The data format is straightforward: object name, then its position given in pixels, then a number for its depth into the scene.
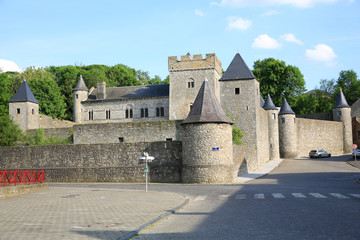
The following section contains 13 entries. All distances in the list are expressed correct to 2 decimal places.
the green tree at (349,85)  70.19
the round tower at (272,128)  49.28
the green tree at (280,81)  65.44
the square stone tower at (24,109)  47.78
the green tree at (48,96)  59.00
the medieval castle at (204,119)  25.91
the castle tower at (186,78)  49.41
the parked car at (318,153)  50.19
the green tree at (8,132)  39.93
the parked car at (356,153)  43.86
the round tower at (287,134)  51.94
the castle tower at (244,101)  40.78
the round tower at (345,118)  57.69
